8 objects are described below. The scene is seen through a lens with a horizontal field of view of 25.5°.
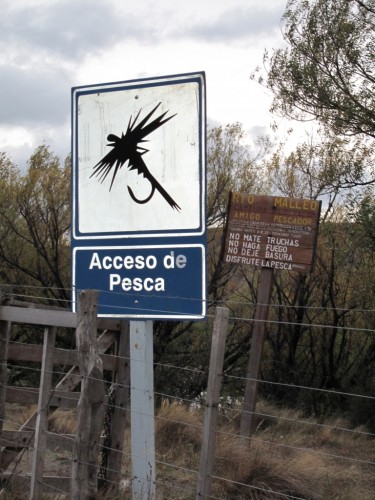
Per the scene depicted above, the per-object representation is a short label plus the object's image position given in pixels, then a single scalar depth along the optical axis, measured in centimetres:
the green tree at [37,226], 1572
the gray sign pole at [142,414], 501
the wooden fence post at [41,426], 580
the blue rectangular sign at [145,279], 486
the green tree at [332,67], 1161
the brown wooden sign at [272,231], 987
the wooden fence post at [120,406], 649
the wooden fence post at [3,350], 626
